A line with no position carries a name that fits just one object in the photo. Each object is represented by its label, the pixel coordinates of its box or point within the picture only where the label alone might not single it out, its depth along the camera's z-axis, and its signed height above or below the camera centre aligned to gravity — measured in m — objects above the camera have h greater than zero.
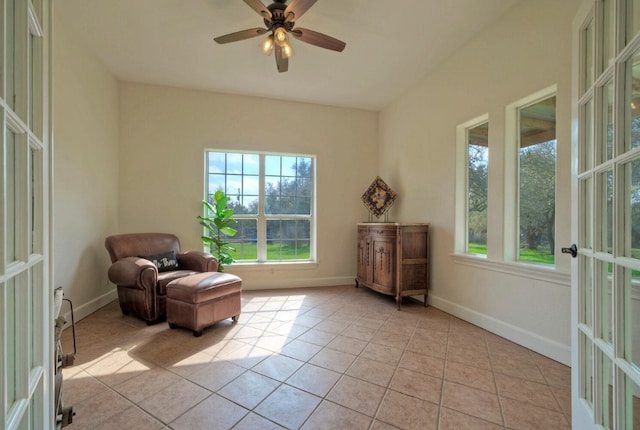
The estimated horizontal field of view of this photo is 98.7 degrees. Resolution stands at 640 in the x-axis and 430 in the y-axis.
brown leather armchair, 2.80 -0.59
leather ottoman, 2.54 -0.83
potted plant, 3.80 -0.17
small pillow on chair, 3.23 -0.56
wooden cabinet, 3.39 -0.56
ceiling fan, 2.06 +1.53
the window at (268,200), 4.23 +0.24
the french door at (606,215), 0.94 +0.00
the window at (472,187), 2.92 +0.32
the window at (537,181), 2.31 +0.31
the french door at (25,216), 0.65 -0.01
